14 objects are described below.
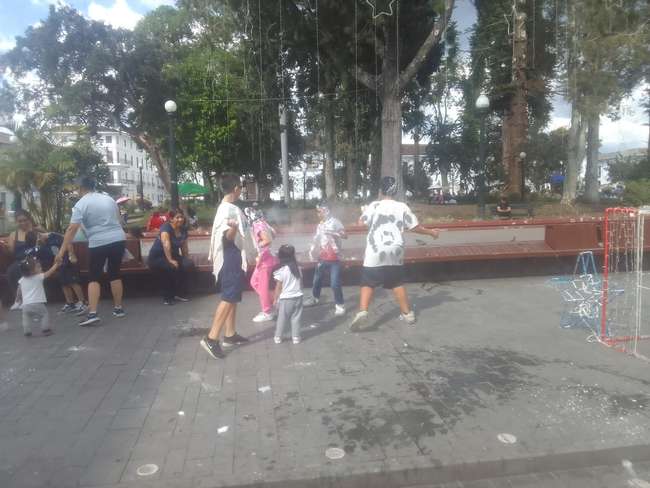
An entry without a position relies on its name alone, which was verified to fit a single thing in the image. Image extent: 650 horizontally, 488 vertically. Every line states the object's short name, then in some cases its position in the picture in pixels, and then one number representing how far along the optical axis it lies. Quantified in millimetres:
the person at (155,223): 12786
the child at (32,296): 6109
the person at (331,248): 6832
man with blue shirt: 6332
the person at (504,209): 18250
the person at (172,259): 7477
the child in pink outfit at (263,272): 6441
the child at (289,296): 5621
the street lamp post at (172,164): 15250
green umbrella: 42500
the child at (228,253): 5172
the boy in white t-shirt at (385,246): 6023
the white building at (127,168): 78000
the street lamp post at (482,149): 17375
